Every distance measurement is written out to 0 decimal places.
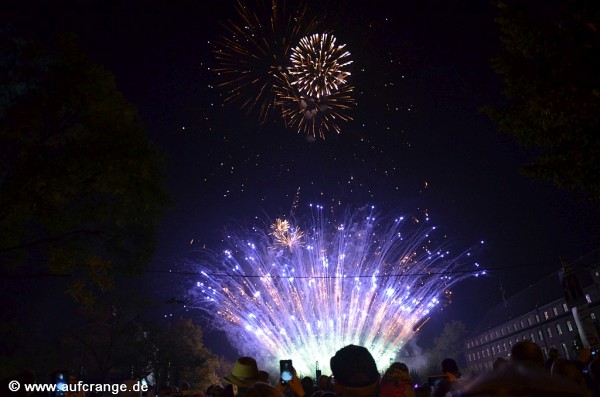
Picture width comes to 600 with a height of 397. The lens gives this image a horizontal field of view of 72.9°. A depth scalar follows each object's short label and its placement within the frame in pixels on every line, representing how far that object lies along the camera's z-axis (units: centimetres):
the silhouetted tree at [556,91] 952
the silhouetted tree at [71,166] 1066
